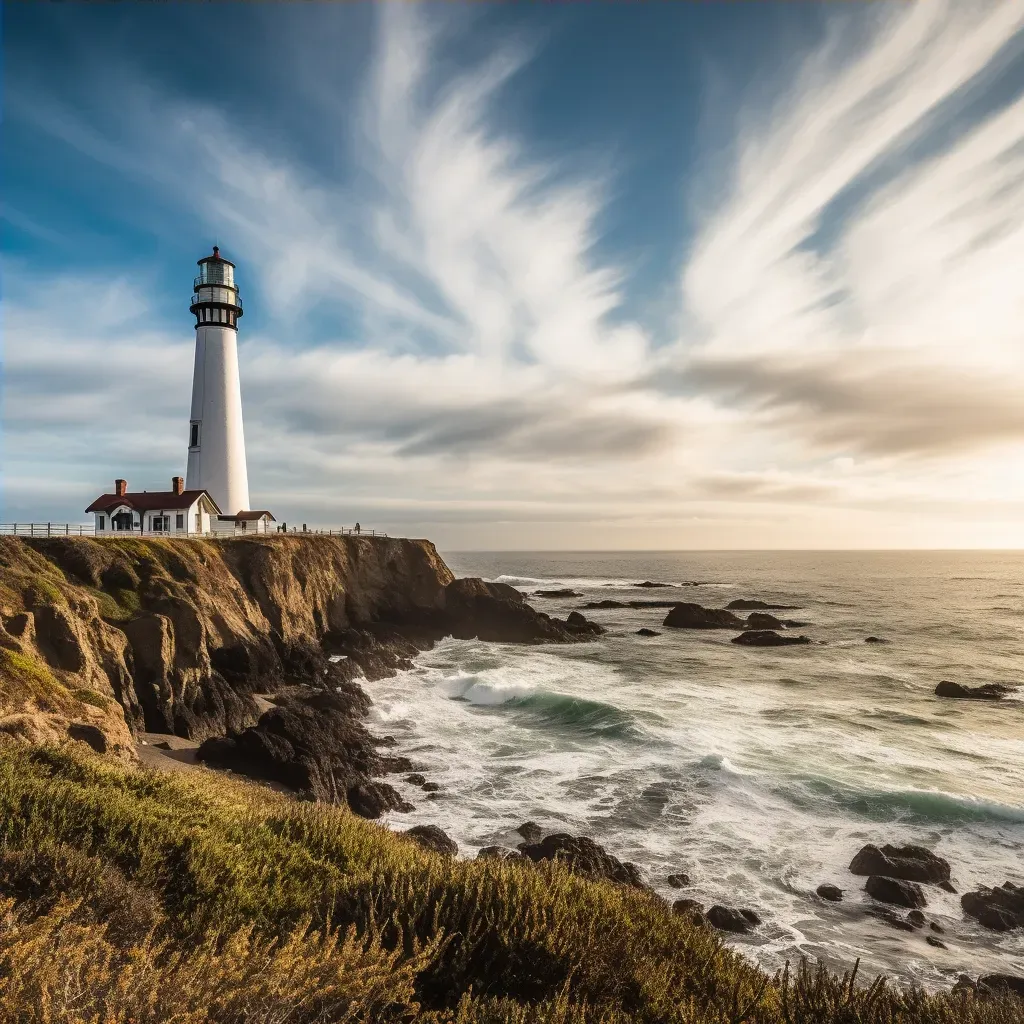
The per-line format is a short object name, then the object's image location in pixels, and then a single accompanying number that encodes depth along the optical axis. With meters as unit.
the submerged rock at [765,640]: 48.84
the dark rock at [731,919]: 13.16
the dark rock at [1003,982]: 11.23
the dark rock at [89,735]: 13.55
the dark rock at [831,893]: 14.38
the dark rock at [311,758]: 18.62
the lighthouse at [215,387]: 42.81
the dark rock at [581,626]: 52.62
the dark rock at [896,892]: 14.25
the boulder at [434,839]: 15.06
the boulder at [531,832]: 16.45
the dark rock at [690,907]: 12.99
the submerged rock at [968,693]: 33.28
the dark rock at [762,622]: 56.31
